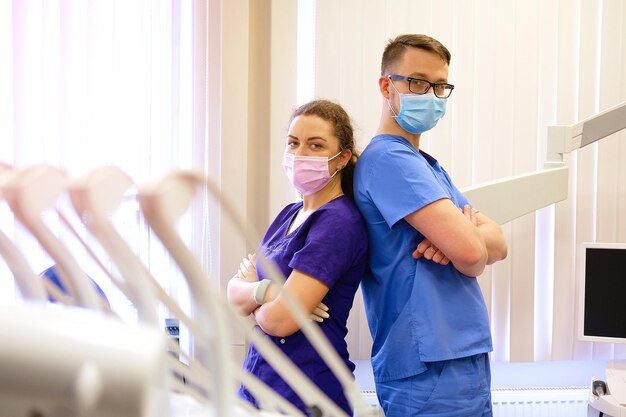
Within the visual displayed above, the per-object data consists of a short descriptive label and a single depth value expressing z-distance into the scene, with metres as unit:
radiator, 2.71
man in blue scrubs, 1.47
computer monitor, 2.44
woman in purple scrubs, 1.45
